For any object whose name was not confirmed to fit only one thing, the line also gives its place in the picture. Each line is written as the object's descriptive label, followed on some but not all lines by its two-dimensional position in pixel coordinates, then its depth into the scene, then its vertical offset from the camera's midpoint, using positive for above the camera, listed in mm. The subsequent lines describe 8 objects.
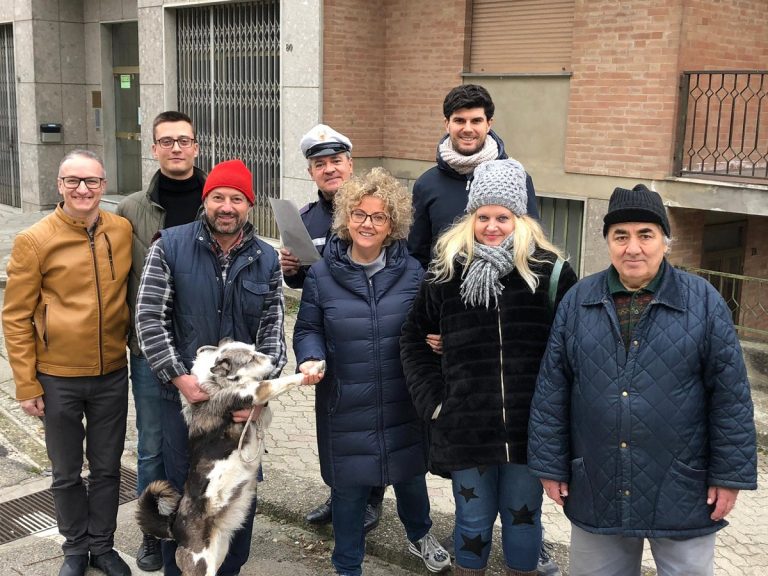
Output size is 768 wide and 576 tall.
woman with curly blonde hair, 3600 -865
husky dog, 3432 -1353
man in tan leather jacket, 3760 -947
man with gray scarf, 4023 -103
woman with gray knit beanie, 3223 -822
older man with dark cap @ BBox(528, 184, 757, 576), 2777 -896
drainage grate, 4691 -2255
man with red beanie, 3506 -668
